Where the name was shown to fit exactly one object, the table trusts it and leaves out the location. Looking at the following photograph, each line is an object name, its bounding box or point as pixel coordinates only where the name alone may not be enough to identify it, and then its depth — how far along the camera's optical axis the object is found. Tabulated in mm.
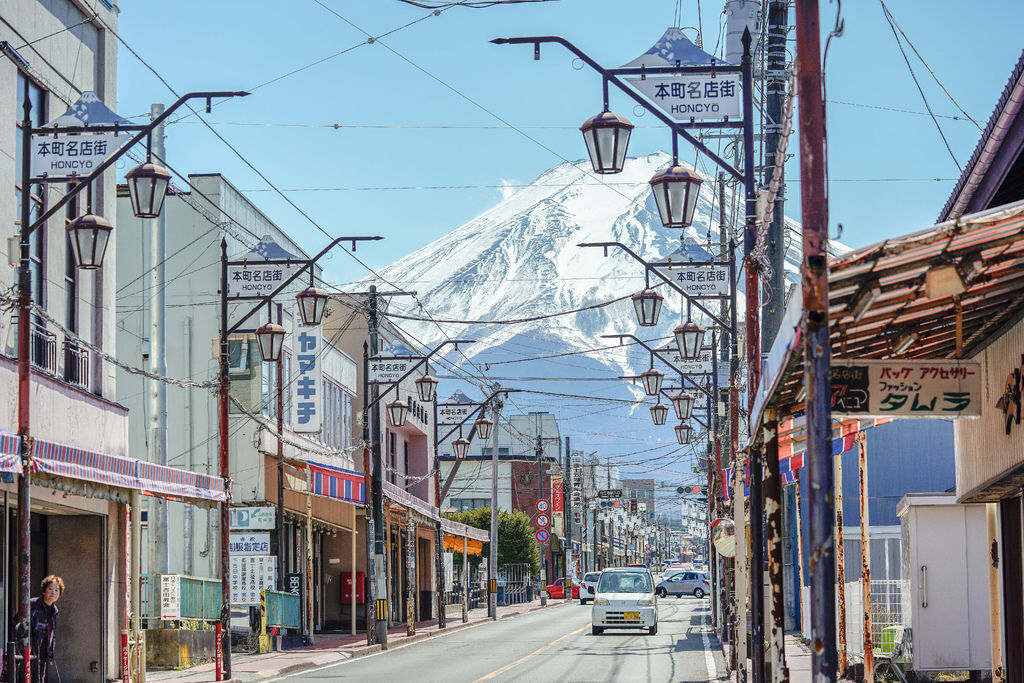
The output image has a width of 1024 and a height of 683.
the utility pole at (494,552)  51750
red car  87000
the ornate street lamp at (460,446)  46906
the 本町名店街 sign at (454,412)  46562
